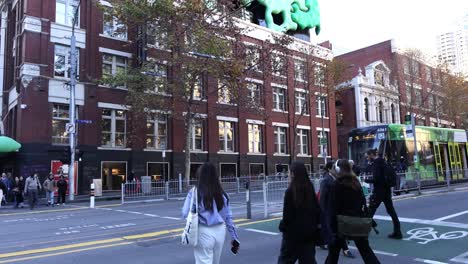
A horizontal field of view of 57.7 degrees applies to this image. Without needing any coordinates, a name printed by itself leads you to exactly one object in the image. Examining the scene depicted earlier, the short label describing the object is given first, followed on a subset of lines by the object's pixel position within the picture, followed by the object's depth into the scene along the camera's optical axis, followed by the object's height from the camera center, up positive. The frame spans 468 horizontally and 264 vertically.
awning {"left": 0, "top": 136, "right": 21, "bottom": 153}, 25.02 +2.13
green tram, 22.91 +1.31
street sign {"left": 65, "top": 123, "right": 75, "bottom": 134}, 24.19 +2.91
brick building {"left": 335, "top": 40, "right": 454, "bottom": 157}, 50.50 +9.57
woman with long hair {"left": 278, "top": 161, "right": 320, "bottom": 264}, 5.31 -0.58
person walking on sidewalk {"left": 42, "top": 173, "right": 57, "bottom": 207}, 22.88 -0.46
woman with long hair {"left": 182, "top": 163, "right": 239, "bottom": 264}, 5.18 -0.50
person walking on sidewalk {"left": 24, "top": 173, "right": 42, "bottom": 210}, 21.17 -0.45
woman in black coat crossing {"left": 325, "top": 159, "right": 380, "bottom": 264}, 6.11 -0.47
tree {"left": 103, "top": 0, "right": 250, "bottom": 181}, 26.55 +8.05
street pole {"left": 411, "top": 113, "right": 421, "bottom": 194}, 19.82 +0.46
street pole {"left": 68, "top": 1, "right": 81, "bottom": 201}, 24.41 +3.83
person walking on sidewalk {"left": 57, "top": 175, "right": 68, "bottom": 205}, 23.17 -0.53
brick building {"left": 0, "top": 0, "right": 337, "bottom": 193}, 27.69 +4.98
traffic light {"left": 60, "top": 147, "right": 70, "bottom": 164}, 23.95 +1.41
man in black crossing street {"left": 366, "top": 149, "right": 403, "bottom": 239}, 9.40 -0.45
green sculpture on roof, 43.06 +17.05
